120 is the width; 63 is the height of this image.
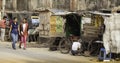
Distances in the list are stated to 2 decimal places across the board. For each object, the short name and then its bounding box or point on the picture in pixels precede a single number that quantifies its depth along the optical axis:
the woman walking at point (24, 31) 25.33
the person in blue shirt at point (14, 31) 25.06
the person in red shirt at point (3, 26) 31.53
